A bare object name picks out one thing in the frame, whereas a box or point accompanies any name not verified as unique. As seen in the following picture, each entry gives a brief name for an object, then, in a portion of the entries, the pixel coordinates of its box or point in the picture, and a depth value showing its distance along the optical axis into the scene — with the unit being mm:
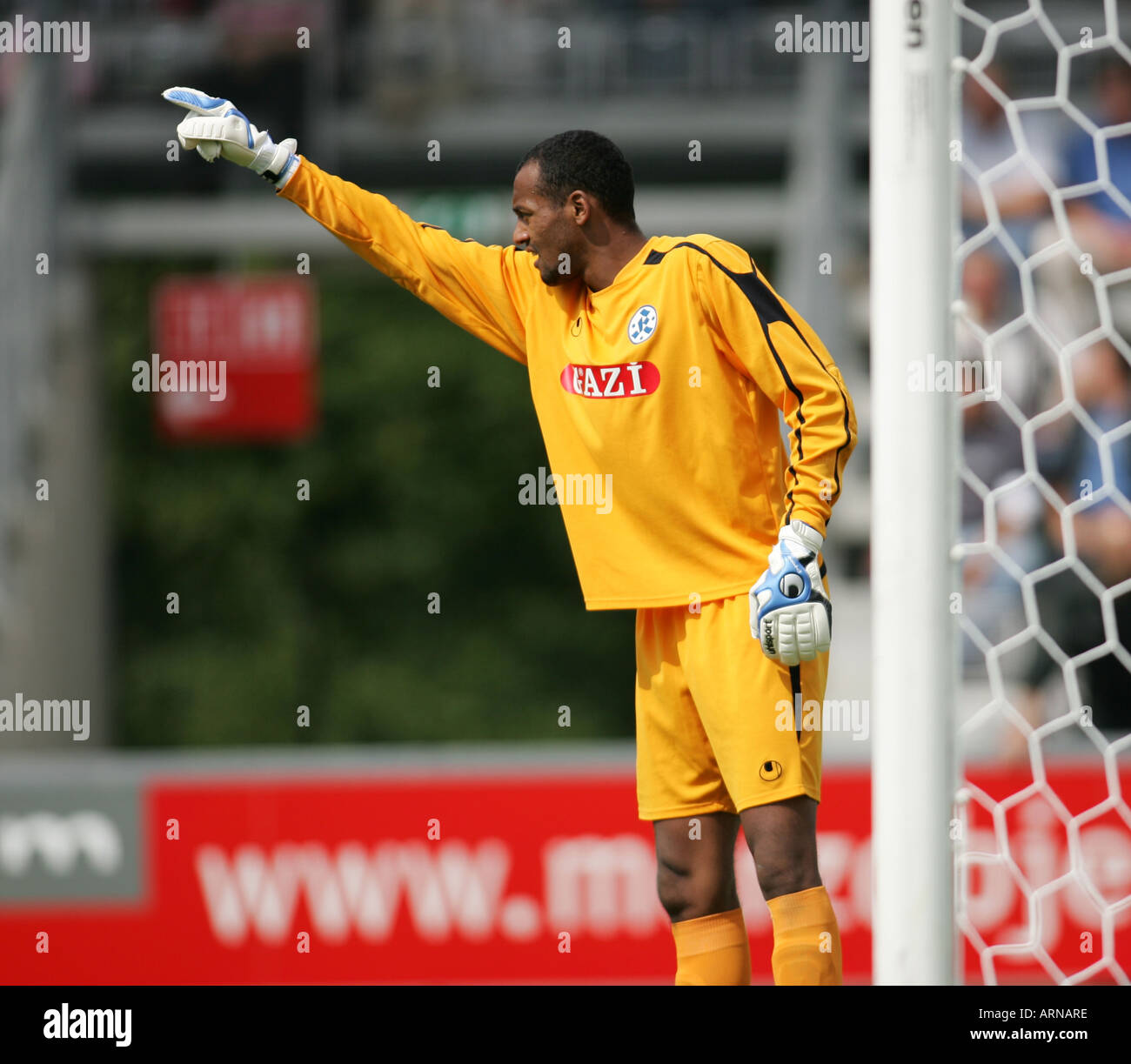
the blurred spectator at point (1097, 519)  10836
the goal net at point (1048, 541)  10469
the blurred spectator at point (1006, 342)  12289
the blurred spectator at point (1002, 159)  12711
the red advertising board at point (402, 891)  11109
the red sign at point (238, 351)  18172
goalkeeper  5891
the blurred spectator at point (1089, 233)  12367
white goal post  5898
